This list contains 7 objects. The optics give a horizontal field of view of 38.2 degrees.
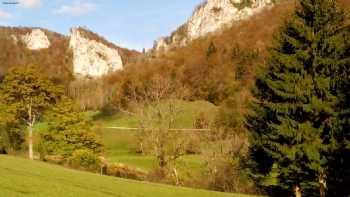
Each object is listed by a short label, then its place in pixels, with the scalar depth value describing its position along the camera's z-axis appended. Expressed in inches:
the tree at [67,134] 1852.9
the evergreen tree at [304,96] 1144.2
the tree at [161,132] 1839.3
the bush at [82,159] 1808.6
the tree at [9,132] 1990.7
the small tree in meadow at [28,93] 2026.3
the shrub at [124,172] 1929.6
